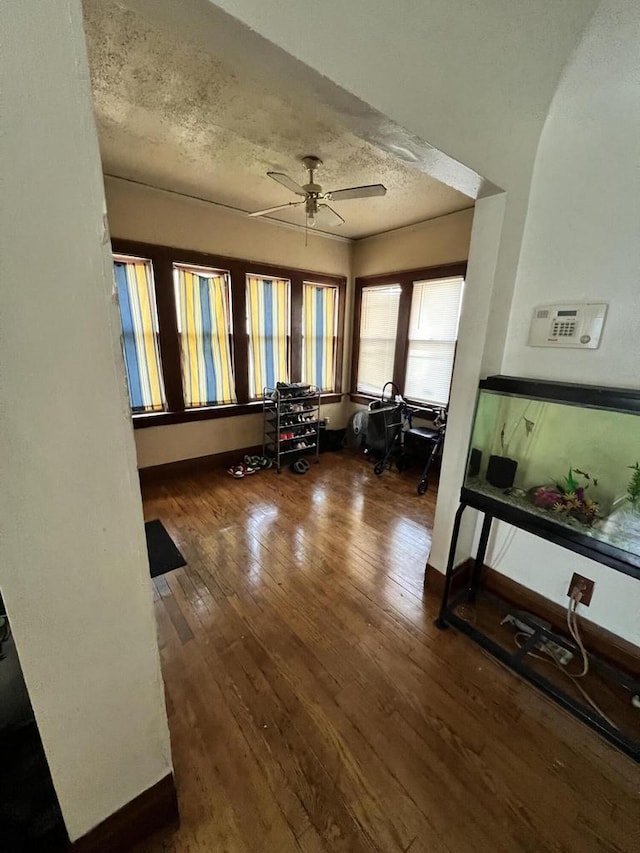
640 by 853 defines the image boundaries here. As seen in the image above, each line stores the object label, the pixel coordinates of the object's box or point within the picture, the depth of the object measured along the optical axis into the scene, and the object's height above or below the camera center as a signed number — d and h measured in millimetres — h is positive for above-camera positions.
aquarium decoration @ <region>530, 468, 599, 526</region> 1440 -688
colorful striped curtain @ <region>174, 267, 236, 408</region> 3410 -82
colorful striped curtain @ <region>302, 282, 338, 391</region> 4312 -36
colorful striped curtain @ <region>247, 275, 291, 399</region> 3836 -6
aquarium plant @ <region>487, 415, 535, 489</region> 1649 -620
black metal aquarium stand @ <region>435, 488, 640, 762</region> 1298 -1416
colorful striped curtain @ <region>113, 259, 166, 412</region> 3092 -62
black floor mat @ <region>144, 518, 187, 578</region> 2240 -1522
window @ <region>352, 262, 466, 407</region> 3660 +31
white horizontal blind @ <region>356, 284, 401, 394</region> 4234 -36
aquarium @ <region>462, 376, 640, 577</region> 1322 -559
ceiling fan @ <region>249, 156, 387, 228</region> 2197 +913
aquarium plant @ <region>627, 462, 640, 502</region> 1337 -570
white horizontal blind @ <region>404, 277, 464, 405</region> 3627 -35
